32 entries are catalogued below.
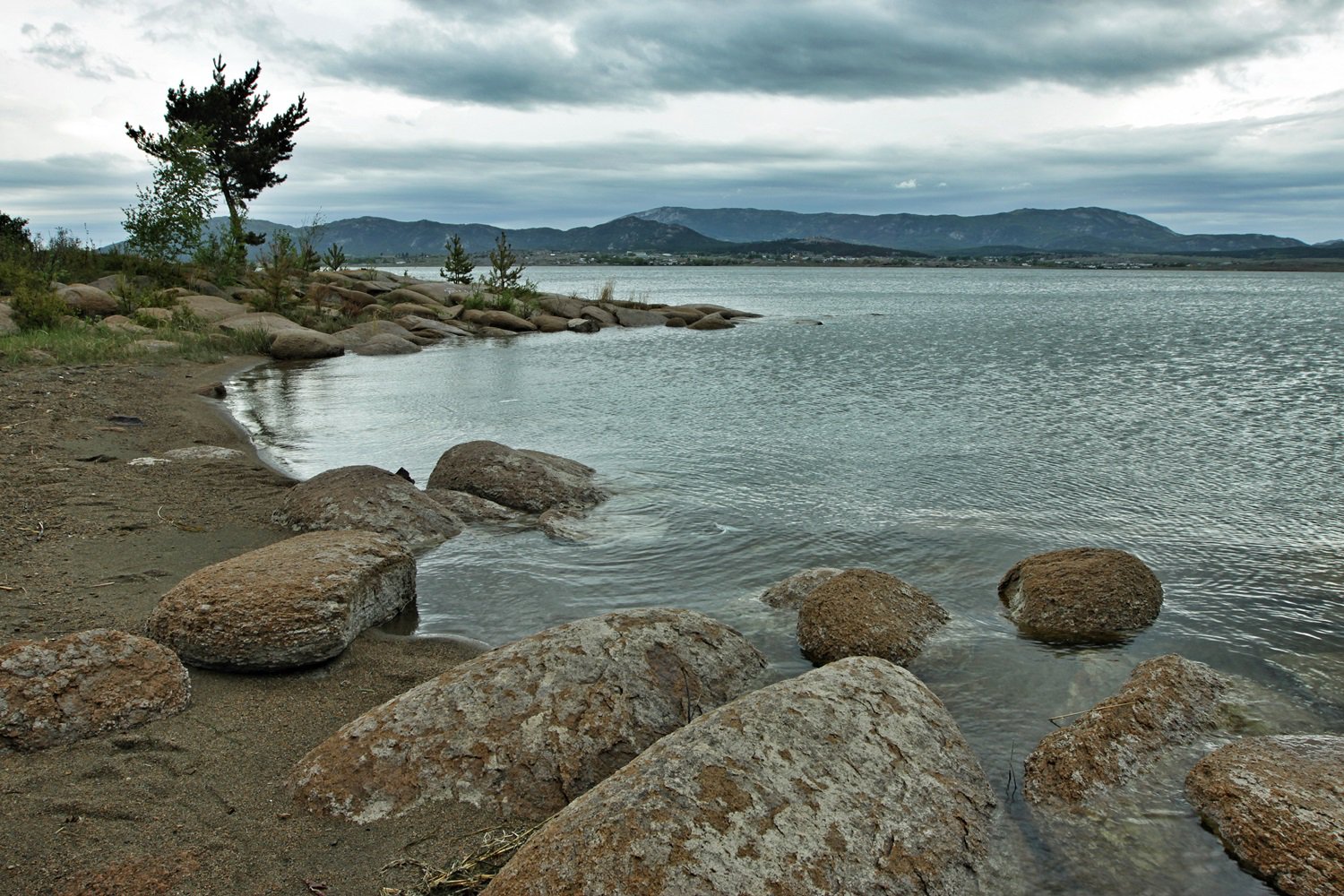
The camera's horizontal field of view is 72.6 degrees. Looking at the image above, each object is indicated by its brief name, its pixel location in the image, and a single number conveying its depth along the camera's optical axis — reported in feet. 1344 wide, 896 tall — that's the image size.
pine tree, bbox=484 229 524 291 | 147.84
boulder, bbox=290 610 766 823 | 15.06
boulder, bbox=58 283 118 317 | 88.38
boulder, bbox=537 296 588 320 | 143.33
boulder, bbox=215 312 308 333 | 92.22
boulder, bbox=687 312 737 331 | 140.15
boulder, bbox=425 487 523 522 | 33.65
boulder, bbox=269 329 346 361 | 89.04
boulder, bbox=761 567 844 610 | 25.57
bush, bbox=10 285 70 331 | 72.64
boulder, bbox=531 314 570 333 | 132.36
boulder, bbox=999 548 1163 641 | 23.90
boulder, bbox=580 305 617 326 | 139.33
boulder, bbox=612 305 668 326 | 142.92
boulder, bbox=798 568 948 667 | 22.03
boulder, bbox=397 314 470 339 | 115.49
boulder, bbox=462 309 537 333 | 128.16
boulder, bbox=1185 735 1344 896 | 13.79
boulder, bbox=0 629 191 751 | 15.80
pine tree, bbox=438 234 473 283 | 165.27
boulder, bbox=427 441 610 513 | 35.42
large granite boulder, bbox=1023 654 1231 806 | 16.55
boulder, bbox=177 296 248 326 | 96.53
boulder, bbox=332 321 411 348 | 101.86
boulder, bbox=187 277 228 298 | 113.91
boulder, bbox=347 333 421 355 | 98.94
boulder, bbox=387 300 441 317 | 123.85
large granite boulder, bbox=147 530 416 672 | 19.35
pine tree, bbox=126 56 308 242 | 140.87
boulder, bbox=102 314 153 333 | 78.39
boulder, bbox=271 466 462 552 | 30.09
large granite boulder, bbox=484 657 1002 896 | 11.27
